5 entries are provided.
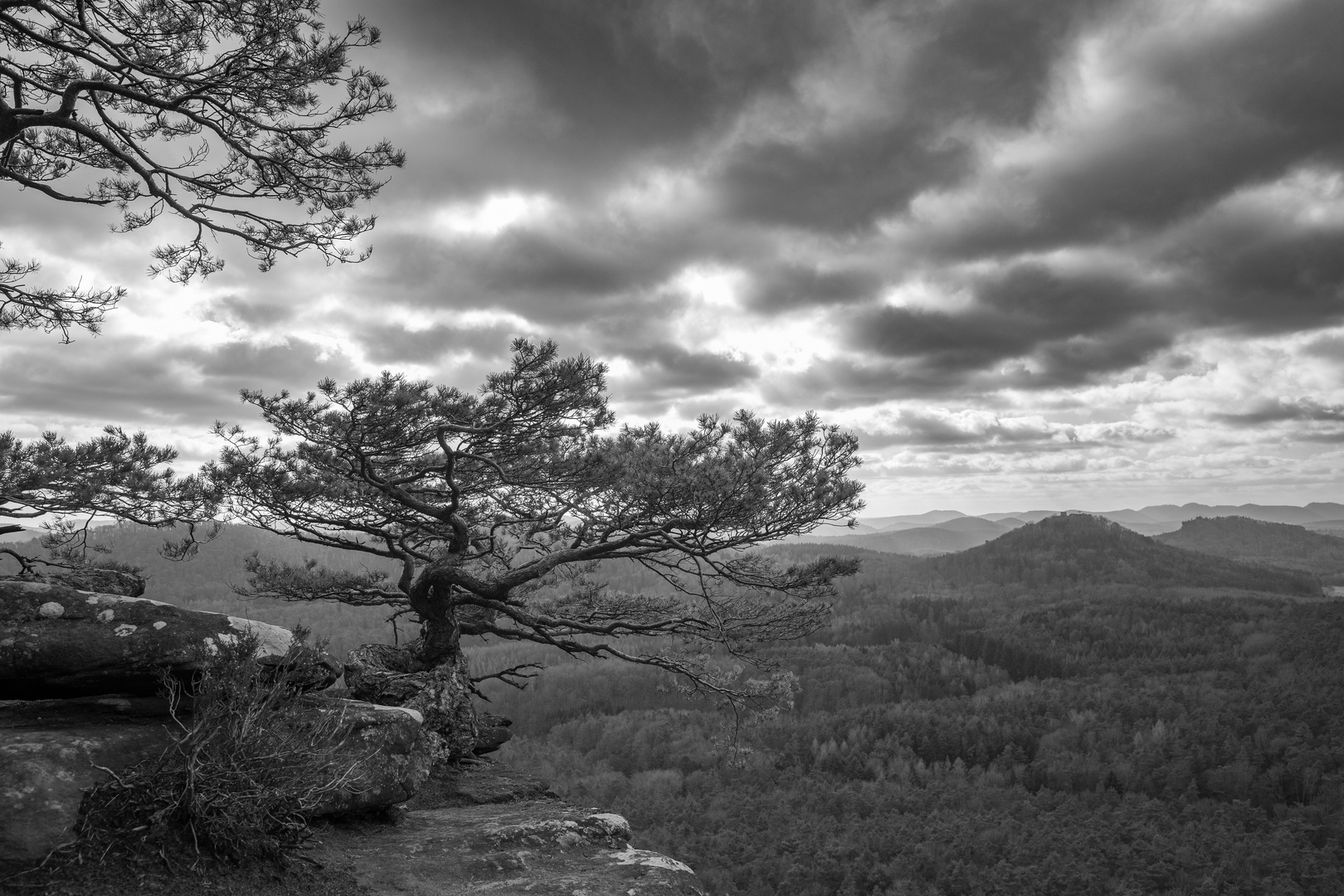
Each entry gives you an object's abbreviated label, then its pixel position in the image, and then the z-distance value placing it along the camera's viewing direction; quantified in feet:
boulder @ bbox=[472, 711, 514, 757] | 39.04
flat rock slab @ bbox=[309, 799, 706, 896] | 19.84
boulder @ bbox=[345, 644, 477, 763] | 32.86
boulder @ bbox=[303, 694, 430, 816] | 22.26
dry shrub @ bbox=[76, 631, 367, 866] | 15.81
